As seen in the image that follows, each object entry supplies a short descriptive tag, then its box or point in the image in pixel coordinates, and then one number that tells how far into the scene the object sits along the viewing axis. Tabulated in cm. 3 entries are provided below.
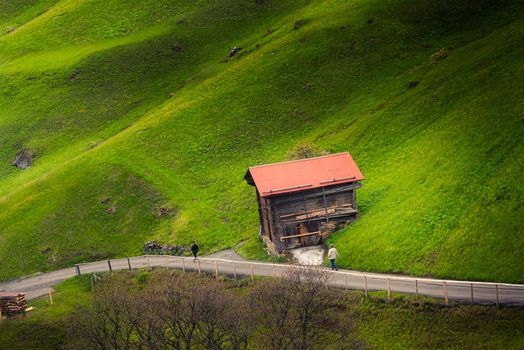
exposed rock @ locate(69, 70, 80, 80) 12487
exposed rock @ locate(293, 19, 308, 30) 11600
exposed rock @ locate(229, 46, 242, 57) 11804
